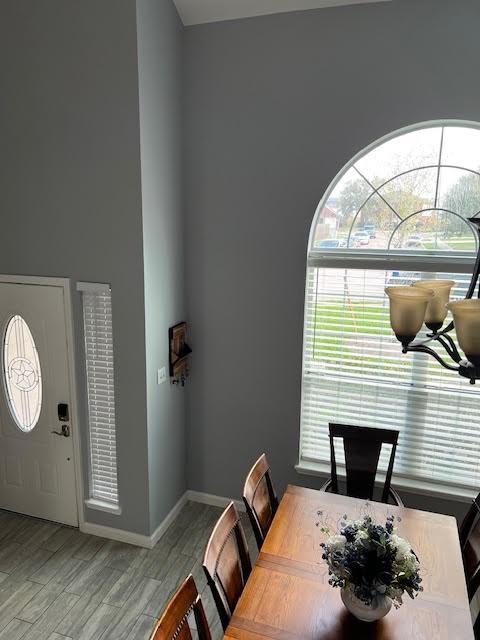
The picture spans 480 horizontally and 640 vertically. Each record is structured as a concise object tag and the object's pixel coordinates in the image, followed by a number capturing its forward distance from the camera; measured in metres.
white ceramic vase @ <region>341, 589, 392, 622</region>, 1.86
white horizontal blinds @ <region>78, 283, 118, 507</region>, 3.45
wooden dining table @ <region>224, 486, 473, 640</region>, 1.92
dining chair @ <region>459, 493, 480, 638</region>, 2.34
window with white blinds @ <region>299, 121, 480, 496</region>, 3.21
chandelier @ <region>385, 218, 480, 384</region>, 1.56
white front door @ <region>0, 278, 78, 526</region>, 3.58
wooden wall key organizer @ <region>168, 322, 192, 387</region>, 3.71
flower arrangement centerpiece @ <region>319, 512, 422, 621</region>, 1.83
